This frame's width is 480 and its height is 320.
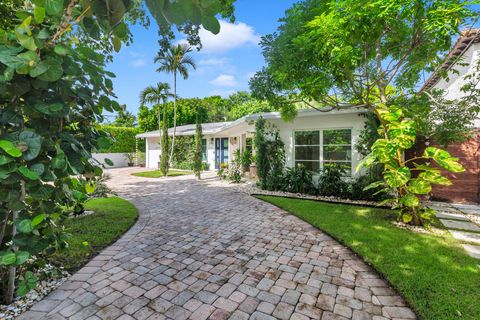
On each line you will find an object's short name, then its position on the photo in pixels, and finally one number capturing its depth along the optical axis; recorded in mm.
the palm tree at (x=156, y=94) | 17023
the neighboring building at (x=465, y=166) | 7078
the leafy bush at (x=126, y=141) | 21953
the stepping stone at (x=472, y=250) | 3818
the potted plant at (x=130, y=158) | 22594
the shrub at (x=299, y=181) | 8844
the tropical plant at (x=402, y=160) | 4527
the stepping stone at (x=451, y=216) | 5766
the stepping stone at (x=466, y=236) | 4441
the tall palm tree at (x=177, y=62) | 15312
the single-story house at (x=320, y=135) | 8453
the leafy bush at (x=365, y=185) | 7492
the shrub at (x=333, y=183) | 8141
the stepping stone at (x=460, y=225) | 5059
